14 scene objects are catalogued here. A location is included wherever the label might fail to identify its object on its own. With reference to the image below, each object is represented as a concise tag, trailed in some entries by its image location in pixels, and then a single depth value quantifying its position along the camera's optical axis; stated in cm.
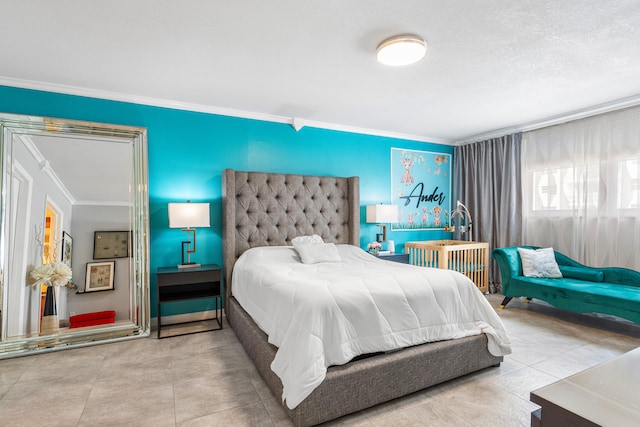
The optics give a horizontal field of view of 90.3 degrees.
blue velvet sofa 284
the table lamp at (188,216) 300
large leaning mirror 267
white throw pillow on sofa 363
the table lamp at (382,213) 410
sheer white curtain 338
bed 168
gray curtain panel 435
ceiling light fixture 208
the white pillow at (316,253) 310
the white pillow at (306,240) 337
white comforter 164
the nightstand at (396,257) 398
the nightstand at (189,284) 290
